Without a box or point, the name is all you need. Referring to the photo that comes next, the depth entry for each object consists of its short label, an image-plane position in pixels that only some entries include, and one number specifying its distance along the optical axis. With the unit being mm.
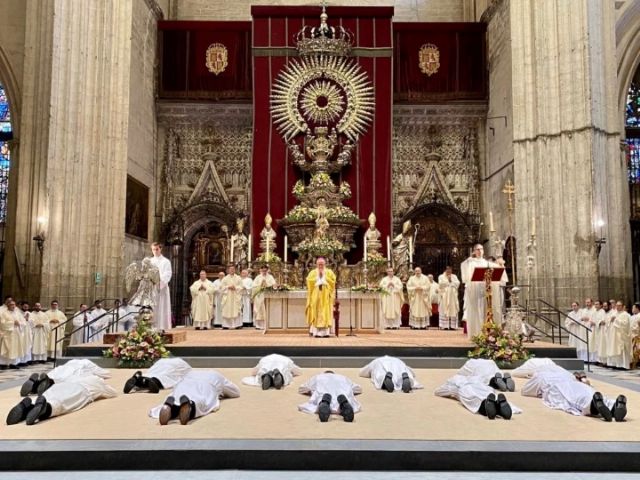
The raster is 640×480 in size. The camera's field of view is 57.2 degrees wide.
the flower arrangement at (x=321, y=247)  14734
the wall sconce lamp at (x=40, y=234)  14781
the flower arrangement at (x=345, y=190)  18312
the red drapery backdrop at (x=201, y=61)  21188
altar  13523
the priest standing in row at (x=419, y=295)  16953
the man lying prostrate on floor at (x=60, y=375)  7348
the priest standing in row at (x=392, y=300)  16438
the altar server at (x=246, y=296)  16625
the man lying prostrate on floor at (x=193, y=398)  5934
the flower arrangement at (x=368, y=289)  13383
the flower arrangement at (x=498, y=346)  9812
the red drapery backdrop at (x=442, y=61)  21234
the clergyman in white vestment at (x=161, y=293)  11180
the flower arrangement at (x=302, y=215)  17281
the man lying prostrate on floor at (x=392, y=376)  7891
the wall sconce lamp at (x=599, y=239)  14179
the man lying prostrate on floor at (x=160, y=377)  7816
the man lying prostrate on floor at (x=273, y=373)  8125
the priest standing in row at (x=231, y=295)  16531
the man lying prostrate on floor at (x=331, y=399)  6125
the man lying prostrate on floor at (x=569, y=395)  6250
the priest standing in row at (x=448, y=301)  17141
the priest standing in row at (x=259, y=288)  14853
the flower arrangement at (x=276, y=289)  13375
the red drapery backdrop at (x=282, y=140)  19562
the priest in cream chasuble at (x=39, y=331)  13008
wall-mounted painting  18375
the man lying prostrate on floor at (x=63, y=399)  6004
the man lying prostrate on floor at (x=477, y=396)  6254
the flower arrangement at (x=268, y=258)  15500
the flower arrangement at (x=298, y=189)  18089
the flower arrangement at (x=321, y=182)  17984
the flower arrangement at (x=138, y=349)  9781
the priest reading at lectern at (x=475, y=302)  11242
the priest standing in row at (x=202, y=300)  16578
